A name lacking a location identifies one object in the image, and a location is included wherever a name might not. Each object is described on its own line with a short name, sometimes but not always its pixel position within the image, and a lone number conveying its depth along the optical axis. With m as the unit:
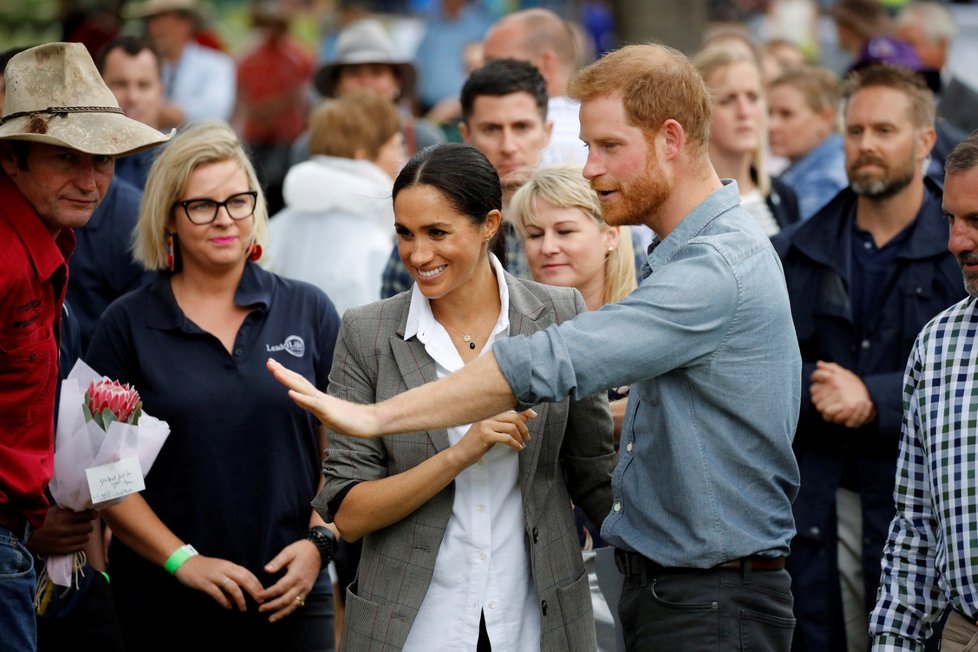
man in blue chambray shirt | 6.60
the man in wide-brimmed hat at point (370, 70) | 18.95
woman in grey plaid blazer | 7.31
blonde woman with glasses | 9.05
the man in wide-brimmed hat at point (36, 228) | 7.41
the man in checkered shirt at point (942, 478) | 7.13
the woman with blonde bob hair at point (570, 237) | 9.85
